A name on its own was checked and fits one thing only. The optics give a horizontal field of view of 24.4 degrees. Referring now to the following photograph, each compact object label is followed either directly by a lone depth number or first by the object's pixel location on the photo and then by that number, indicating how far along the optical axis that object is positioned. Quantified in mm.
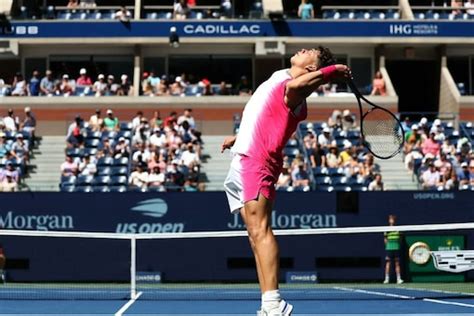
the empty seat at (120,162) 25594
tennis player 7312
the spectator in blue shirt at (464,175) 24078
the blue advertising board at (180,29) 33094
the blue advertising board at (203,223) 21922
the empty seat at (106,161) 25641
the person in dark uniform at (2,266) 20875
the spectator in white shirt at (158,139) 26391
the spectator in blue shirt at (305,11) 33594
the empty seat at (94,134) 27438
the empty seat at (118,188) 23406
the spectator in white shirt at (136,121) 27691
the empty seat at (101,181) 24703
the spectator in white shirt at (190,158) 25547
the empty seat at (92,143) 27078
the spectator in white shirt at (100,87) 31622
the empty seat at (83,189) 23805
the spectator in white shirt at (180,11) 33594
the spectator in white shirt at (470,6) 34116
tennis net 21656
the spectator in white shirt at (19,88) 31538
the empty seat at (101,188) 23591
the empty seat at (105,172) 25188
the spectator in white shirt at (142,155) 24945
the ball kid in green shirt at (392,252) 21750
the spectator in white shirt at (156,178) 23875
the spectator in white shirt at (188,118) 28572
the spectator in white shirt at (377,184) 23853
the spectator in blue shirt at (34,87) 31938
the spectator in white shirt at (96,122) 28119
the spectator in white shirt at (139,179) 23930
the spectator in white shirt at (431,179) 24147
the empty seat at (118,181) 24727
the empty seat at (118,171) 25219
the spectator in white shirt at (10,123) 28255
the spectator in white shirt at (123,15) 33281
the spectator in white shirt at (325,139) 26420
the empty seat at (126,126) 28003
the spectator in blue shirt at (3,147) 26234
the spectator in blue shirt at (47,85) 31969
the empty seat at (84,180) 24812
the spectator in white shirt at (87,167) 25297
